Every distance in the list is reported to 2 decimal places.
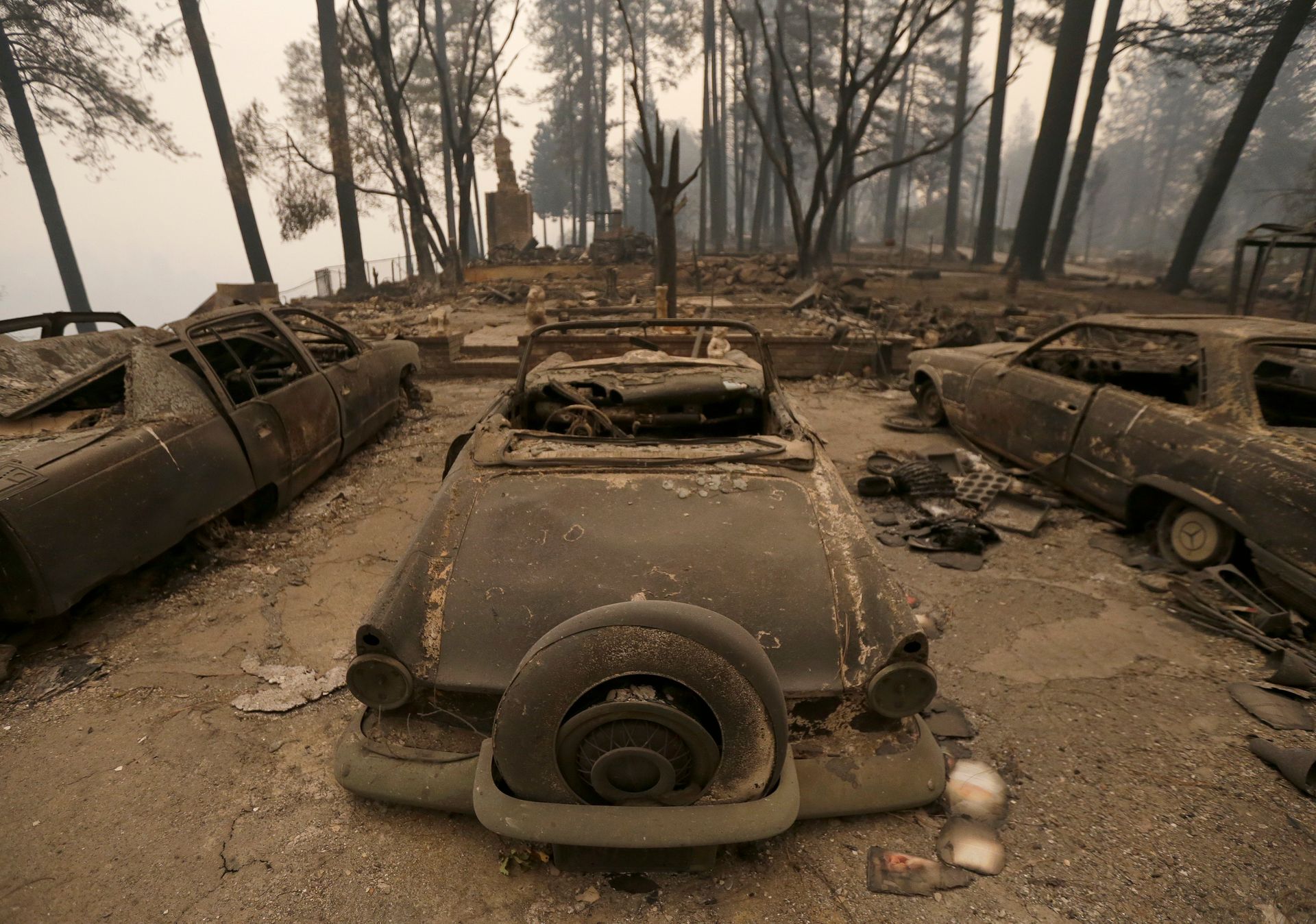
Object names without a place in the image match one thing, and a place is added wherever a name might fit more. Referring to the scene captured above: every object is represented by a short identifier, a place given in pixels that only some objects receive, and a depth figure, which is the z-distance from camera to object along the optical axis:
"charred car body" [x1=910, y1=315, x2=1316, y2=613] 3.08
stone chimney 28.83
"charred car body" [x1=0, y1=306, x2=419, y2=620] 2.86
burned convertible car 1.56
